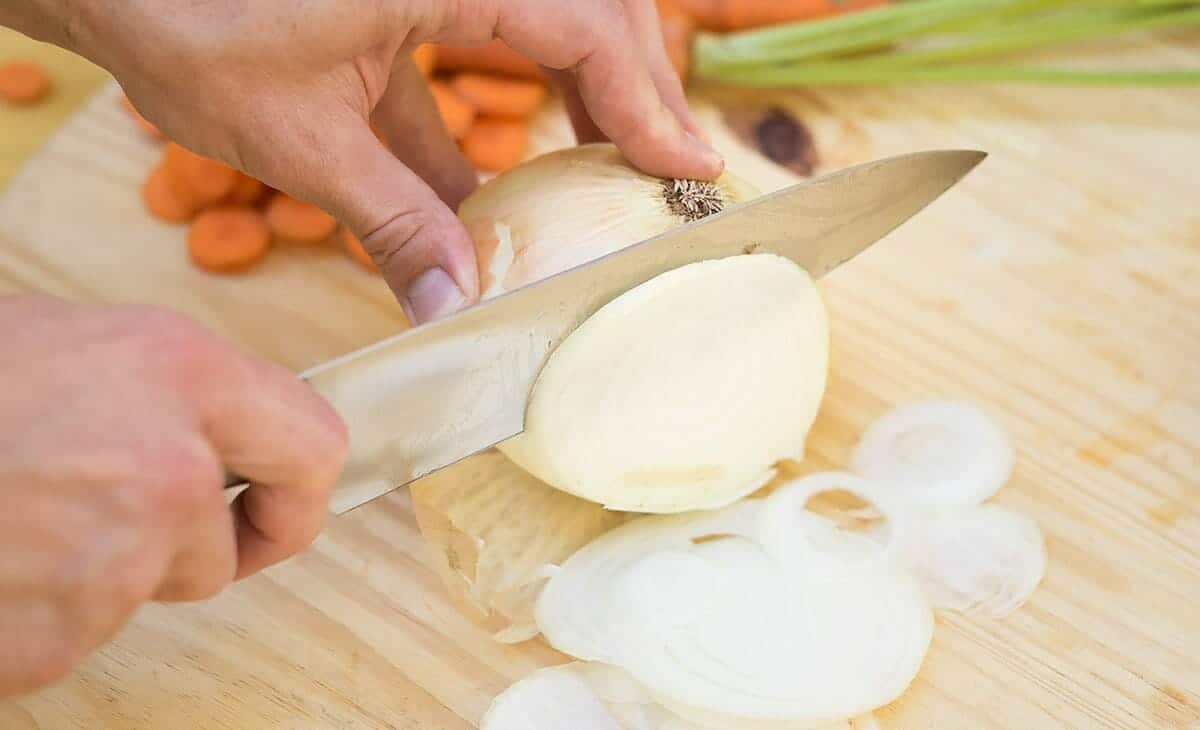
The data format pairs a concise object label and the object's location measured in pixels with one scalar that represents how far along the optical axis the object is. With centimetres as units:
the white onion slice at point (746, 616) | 39
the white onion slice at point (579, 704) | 40
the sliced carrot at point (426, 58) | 51
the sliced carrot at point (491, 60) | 52
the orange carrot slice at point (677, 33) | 53
